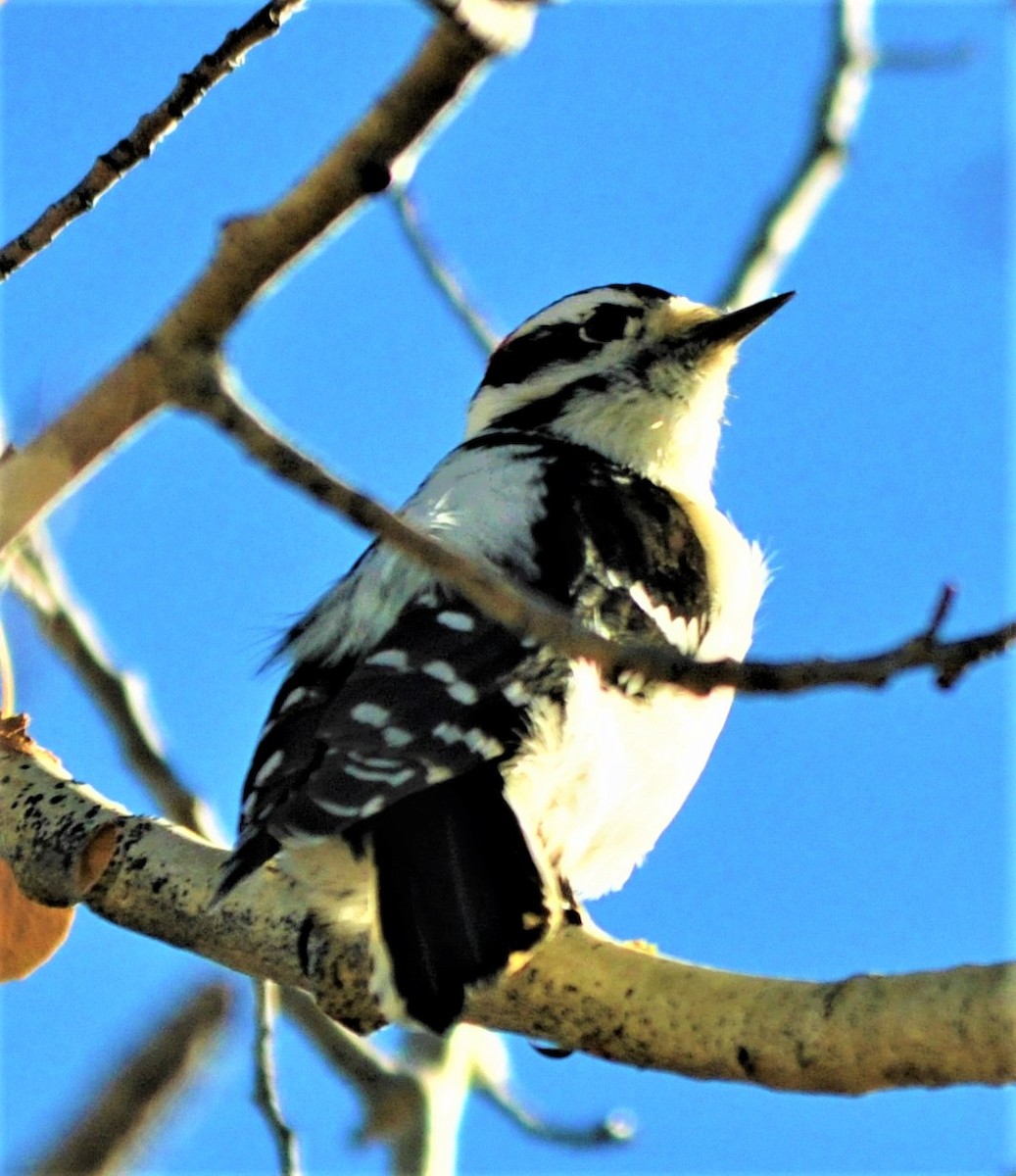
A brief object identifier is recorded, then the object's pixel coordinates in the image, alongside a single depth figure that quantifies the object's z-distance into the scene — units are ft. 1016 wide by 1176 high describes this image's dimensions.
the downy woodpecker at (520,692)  21.33
